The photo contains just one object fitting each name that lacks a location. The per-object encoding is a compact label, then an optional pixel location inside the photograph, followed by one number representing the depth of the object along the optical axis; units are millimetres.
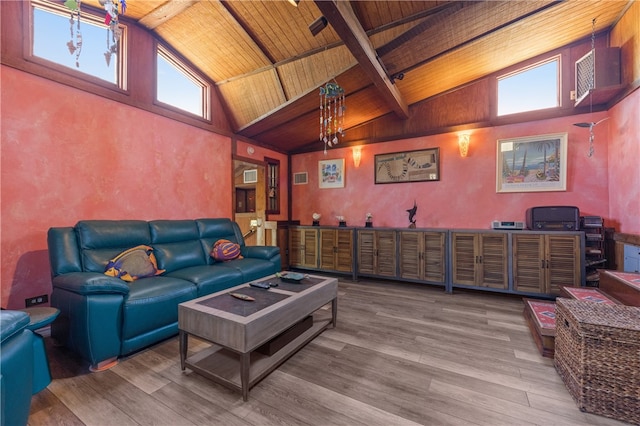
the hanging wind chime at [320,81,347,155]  3139
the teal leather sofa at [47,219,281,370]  1732
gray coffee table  1487
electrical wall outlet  2222
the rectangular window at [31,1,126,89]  2320
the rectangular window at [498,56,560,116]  3455
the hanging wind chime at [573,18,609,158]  2889
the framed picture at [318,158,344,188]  4903
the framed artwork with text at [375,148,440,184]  4117
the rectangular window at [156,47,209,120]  3267
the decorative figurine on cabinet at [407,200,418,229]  4066
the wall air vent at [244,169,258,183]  5677
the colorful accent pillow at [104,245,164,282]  2240
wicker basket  1345
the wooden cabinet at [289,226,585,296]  3043
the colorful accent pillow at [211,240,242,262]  3174
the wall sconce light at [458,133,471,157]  3840
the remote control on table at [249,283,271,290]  2122
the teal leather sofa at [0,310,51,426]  1052
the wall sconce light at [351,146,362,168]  4707
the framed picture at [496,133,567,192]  3365
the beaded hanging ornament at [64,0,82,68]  1507
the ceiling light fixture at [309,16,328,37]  2221
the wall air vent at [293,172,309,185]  5294
